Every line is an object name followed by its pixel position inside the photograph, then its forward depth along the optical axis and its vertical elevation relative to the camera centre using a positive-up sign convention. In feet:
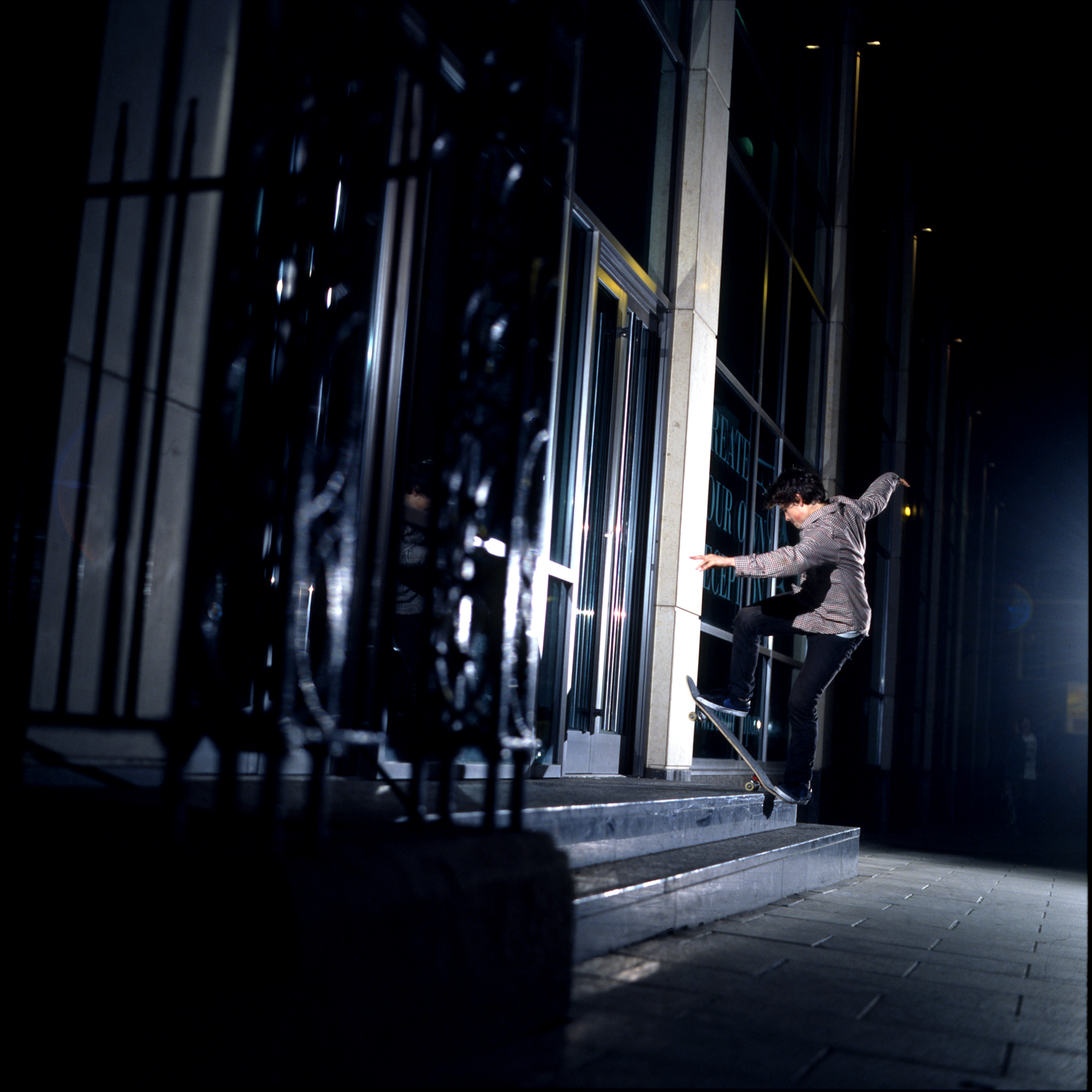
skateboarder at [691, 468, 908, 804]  22.59 +1.97
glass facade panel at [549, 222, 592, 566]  23.22 +5.67
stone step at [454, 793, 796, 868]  13.25 -2.08
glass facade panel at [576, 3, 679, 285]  24.32 +13.15
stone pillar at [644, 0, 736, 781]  26.58 +7.65
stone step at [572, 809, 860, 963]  11.93 -2.68
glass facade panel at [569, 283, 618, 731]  24.62 +3.52
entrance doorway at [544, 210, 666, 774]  23.36 +4.03
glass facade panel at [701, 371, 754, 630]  32.40 +5.84
